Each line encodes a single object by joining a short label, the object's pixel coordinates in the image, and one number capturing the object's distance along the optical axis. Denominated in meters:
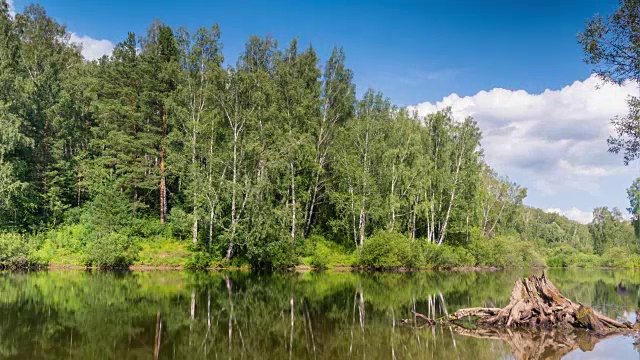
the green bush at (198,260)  36.31
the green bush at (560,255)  74.94
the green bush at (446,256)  46.56
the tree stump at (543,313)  14.23
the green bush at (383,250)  41.19
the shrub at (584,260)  76.81
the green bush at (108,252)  34.12
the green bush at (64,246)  35.00
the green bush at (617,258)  74.25
